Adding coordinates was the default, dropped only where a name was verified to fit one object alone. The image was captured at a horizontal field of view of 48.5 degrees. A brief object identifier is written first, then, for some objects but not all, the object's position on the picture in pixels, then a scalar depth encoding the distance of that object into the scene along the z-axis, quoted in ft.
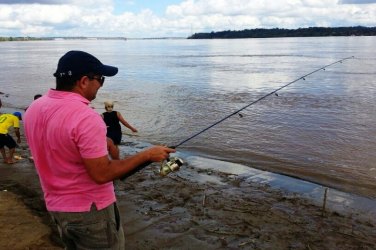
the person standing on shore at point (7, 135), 29.63
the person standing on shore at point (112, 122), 26.81
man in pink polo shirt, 7.82
